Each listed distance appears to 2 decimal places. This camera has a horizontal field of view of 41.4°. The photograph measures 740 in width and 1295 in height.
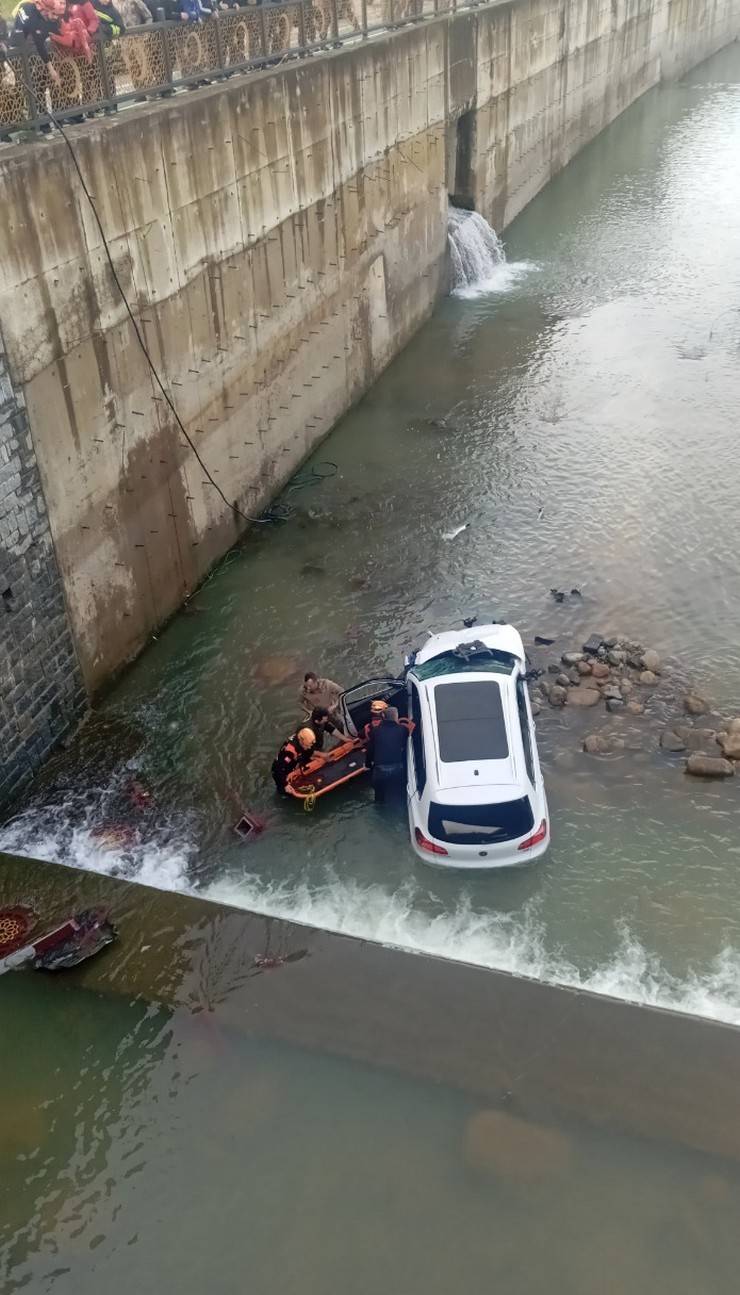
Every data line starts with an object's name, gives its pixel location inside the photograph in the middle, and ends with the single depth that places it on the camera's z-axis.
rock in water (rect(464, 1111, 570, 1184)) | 7.83
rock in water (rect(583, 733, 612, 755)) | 12.19
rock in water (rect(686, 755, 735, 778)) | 11.62
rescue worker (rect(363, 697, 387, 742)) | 11.50
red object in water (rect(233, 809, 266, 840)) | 11.18
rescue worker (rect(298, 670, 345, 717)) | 11.91
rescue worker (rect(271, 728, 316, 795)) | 11.30
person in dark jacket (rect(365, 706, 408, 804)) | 11.16
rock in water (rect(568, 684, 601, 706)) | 12.96
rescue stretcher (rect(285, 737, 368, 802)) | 11.34
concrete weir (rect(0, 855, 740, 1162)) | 8.23
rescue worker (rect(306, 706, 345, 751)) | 11.75
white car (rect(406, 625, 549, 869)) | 10.12
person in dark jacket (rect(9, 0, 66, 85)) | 12.03
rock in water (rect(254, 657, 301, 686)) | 13.67
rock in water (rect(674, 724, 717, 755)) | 12.09
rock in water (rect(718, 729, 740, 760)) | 11.84
